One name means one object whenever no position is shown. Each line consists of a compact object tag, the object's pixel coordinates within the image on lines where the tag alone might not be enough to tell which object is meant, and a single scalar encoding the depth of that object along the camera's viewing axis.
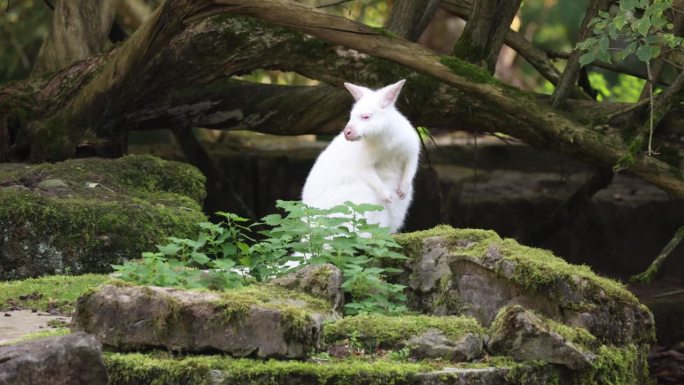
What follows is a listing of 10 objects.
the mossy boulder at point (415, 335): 10.29
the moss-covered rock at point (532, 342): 10.29
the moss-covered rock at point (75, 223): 16.31
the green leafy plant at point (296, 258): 11.52
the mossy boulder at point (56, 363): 8.22
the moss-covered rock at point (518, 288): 11.19
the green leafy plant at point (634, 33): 13.34
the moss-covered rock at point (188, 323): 9.38
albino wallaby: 17.34
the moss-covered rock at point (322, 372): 9.16
